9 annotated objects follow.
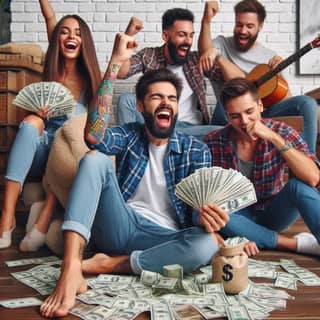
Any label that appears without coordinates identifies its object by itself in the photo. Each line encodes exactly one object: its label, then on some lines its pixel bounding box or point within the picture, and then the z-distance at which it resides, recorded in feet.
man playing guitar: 10.11
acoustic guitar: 10.43
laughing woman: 8.01
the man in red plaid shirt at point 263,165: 7.18
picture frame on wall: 13.51
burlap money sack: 5.79
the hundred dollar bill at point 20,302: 5.41
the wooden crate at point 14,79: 10.28
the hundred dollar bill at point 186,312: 5.09
